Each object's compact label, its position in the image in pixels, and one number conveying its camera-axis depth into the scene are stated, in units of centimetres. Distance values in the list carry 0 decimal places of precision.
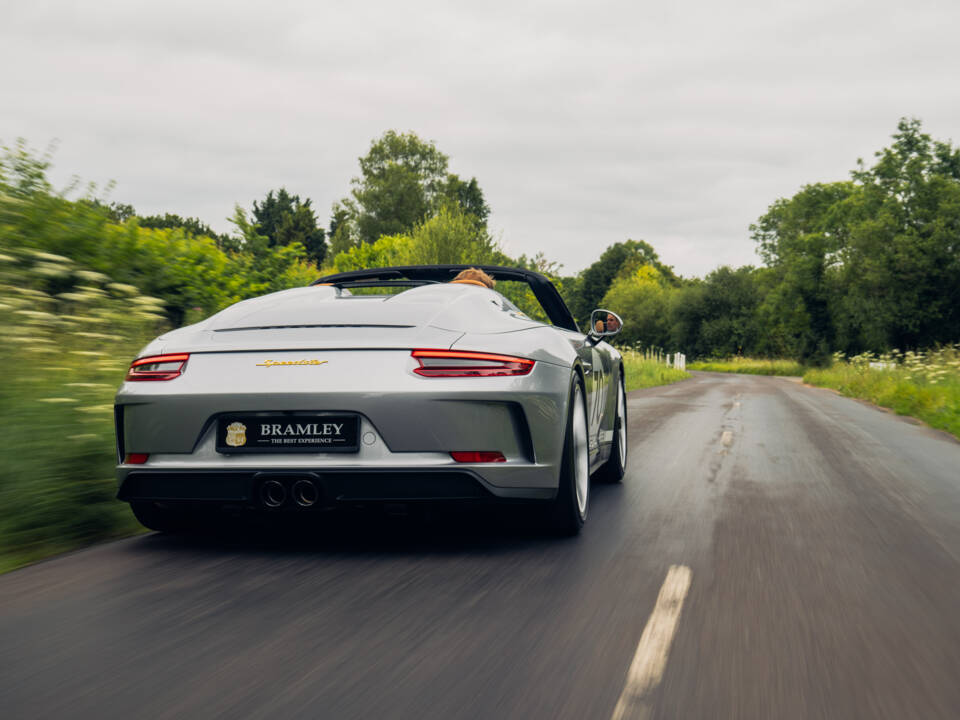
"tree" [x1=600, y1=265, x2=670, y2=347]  9325
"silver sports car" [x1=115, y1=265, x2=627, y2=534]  399
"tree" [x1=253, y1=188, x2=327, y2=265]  8319
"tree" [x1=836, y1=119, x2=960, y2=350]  5241
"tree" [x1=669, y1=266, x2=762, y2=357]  8294
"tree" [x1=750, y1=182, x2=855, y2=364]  6525
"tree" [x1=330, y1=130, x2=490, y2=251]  6391
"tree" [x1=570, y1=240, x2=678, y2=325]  11025
